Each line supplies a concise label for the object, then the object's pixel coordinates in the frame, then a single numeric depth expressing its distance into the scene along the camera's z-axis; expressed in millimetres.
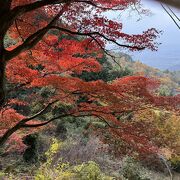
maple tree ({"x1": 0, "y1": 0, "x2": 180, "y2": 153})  3344
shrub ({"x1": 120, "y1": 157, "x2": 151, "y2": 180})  9581
